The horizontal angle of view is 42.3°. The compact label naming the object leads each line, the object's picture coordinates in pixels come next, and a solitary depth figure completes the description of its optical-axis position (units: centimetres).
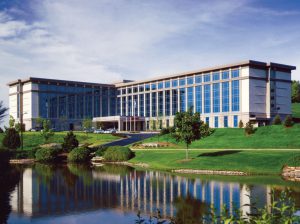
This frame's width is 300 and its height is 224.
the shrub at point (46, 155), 6694
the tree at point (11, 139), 7750
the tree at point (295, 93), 16962
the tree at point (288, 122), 7106
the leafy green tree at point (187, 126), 5288
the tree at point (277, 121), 7969
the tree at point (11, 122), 10500
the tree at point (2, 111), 2268
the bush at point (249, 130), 7300
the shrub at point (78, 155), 6619
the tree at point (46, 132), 8444
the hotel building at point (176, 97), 10389
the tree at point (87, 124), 10656
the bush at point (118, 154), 6362
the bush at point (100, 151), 6799
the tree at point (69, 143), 7162
